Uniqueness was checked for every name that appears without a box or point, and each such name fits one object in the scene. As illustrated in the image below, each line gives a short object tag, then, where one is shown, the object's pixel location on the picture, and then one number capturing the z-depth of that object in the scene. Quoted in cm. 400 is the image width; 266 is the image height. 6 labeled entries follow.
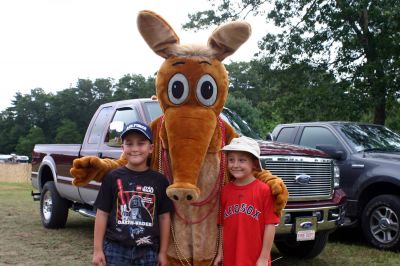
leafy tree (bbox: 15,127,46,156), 7000
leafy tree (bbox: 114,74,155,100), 6543
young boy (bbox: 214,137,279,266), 293
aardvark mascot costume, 299
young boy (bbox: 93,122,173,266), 288
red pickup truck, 511
